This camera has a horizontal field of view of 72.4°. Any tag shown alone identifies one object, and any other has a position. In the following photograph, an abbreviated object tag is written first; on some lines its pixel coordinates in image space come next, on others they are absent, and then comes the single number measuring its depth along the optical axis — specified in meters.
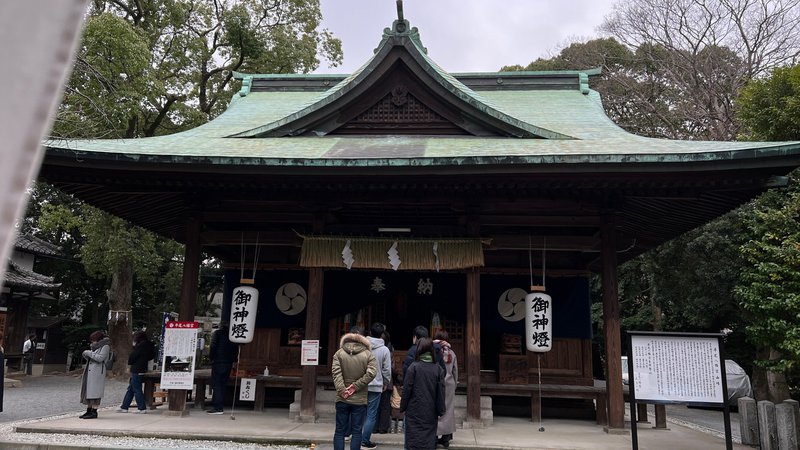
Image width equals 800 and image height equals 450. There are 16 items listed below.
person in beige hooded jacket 6.83
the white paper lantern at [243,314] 9.73
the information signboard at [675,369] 6.83
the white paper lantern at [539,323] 9.55
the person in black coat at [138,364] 10.39
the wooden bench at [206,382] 10.78
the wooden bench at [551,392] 10.40
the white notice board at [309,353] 9.13
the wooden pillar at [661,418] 10.11
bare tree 19.69
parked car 16.03
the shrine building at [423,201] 8.43
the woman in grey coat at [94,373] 9.62
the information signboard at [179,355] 9.51
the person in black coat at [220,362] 10.41
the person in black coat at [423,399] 6.12
